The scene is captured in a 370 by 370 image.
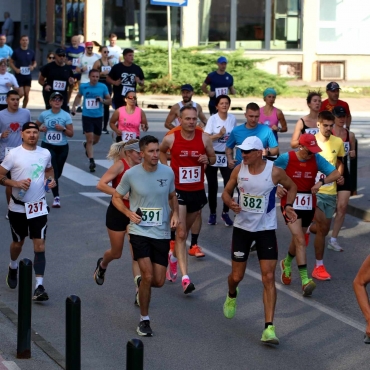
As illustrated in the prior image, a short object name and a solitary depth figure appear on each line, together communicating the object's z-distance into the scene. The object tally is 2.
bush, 32.38
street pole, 32.47
